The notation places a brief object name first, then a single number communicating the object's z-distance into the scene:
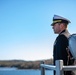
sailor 3.43
